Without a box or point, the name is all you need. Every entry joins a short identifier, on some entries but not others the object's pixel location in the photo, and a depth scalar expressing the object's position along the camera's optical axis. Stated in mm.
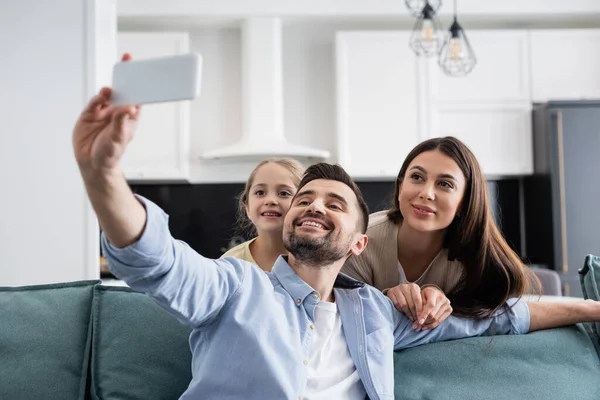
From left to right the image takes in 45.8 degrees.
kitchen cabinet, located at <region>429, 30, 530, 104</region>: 5016
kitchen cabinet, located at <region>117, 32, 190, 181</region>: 4875
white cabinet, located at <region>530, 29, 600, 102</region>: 5055
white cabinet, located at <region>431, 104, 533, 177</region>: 4988
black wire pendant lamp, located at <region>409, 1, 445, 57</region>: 3240
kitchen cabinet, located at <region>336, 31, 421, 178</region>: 4973
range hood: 4941
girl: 2385
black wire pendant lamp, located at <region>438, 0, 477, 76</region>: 3453
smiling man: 1098
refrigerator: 4750
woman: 1983
